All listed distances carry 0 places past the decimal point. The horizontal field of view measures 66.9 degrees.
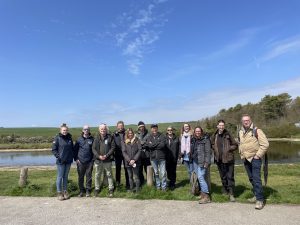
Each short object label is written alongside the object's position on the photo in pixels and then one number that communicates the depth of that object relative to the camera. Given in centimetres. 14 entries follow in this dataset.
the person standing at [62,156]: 661
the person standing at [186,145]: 688
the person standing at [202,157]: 600
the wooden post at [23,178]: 748
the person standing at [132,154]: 675
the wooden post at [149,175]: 709
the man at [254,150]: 556
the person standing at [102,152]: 676
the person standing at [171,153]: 735
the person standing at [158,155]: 684
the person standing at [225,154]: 616
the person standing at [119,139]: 718
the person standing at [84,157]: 683
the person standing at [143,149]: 727
